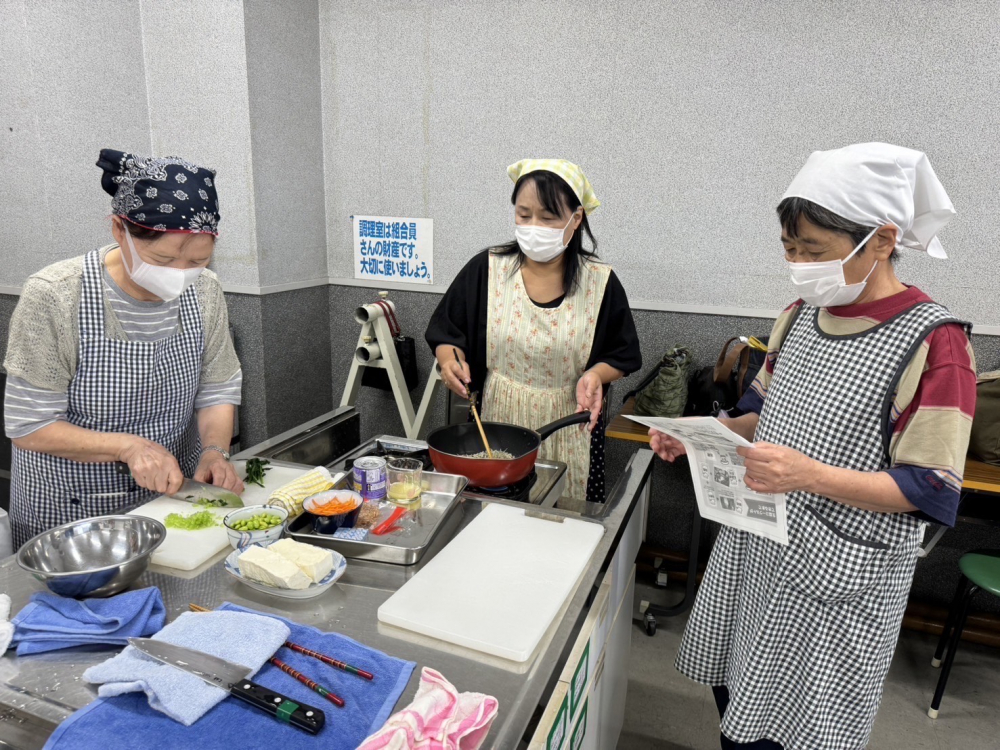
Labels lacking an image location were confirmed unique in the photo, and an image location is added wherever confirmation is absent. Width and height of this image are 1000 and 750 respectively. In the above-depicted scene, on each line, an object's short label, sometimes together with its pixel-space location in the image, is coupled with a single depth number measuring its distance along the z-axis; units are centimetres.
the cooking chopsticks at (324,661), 83
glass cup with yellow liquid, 134
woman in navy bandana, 128
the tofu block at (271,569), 101
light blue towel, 79
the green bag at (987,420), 220
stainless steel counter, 81
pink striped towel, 73
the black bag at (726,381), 251
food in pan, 155
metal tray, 116
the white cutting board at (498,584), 97
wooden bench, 207
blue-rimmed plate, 103
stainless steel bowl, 97
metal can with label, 134
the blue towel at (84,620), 90
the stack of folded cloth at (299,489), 128
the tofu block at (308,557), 104
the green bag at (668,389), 257
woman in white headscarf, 116
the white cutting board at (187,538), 112
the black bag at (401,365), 317
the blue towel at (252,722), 75
